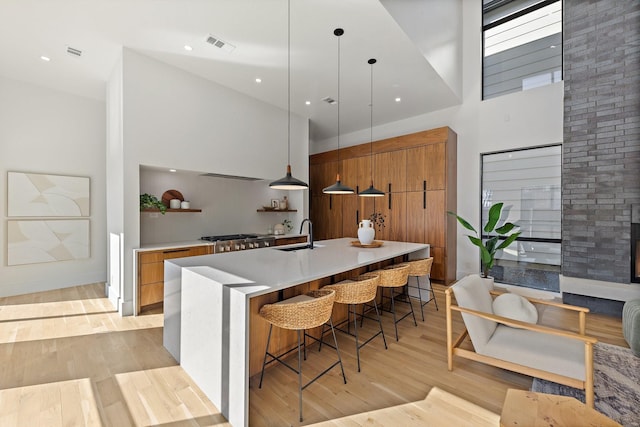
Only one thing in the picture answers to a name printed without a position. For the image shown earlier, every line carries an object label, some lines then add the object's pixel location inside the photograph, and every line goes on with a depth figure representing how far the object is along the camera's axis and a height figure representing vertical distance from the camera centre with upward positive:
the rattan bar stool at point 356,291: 2.31 -0.67
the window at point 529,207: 4.38 +0.08
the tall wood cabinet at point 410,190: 4.80 +0.40
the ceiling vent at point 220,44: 3.23 +2.02
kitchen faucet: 3.31 -0.34
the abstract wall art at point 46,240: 4.11 -0.47
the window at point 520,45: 4.49 +2.90
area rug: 1.82 -1.31
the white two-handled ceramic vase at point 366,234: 3.60 -0.29
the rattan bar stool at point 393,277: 2.74 -0.65
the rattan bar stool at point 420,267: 3.15 -0.64
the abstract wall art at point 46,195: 4.09 +0.24
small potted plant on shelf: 3.84 +0.11
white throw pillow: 2.33 -0.83
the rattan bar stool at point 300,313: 1.83 -0.69
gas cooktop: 4.51 -0.44
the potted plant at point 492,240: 3.95 -0.41
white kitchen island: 1.66 -0.66
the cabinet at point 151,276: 3.49 -0.84
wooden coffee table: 1.15 -0.88
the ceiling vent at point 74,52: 3.39 +1.99
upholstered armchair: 1.82 -1.02
